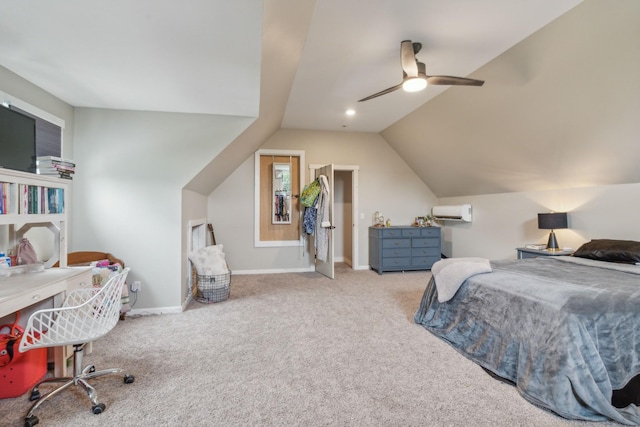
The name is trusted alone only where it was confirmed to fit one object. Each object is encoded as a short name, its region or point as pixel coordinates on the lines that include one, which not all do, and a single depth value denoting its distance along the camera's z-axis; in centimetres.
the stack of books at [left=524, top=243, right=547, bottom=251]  403
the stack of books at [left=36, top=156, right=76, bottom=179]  237
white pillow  380
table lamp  374
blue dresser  546
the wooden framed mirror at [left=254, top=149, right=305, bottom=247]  552
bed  172
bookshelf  193
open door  501
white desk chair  174
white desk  163
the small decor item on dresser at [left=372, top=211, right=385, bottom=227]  593
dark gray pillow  283
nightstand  372
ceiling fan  265
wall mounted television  203
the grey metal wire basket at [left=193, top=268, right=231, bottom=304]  380
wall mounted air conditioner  548
